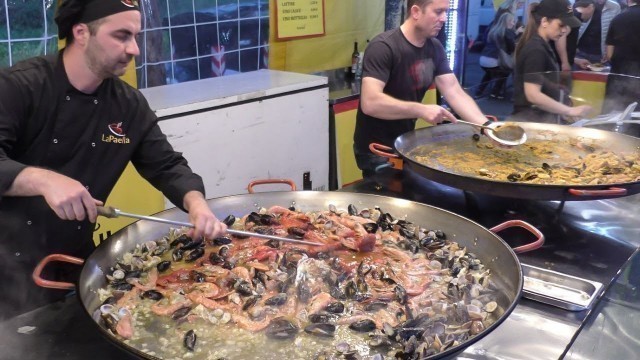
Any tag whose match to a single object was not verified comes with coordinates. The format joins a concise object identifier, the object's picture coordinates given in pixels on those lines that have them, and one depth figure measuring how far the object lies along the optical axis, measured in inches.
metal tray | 69.4
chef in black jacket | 78.5
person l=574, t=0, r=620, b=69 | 210.8
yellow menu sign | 190.1
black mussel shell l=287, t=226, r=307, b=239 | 80.4
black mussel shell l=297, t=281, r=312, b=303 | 67.5
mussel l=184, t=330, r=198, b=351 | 59.1
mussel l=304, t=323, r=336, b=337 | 61.0
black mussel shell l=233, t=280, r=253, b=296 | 68.4
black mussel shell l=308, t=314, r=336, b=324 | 63.1
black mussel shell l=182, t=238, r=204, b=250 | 79.3
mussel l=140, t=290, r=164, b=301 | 68.2
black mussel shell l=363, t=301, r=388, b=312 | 65.4
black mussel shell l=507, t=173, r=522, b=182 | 96.4
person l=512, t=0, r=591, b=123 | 167.9
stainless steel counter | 61.6
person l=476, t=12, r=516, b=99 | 240.8
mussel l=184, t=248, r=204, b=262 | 77.5
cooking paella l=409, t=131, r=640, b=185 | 99.8
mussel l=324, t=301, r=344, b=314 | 64.7
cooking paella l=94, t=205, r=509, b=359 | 59.7
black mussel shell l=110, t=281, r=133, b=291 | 68.9
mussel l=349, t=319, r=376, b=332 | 61.8
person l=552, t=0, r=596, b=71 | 184.2
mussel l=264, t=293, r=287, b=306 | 66.2
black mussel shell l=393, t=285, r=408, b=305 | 67.3
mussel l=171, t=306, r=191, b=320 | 64.6
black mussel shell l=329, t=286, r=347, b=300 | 68.4
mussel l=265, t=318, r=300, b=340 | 60.7
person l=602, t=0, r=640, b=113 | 187.9
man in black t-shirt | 130.6
